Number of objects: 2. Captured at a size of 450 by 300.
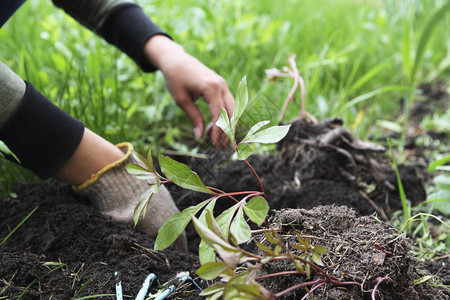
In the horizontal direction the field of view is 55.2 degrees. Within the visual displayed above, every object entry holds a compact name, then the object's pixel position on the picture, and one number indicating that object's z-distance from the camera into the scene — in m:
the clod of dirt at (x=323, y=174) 1.61
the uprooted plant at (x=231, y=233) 0.71
